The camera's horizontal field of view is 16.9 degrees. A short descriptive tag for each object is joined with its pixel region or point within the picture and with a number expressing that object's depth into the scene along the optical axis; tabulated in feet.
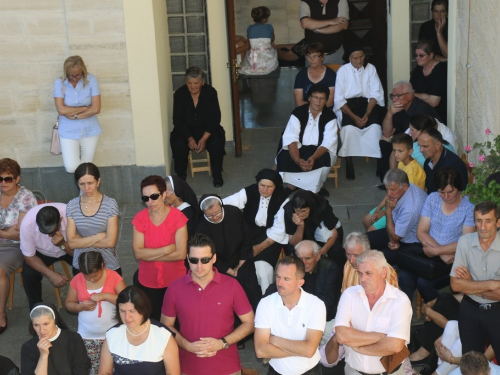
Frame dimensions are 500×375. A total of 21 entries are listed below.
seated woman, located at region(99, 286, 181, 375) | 36.36
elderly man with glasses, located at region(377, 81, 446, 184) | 60.94
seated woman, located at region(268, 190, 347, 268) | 49.07
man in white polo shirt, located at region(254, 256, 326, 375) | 36.50
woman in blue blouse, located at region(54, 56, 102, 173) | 59.31
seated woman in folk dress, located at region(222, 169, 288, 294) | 50.56
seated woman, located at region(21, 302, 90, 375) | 37.65
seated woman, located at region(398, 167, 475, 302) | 45.62
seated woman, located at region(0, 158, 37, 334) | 50.29
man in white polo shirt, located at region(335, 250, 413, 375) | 36.50
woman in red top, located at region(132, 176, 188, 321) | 45.81
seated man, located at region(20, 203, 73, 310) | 47.75
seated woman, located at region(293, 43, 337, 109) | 65.83
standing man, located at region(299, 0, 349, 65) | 72.18
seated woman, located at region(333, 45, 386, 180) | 65.15
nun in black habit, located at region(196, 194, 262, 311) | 47.57
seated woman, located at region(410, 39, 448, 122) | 63.25
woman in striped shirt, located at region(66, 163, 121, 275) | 47.44
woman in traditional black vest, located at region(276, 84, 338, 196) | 61.39
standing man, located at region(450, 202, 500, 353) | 39.60
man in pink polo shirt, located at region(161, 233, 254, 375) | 38.19
